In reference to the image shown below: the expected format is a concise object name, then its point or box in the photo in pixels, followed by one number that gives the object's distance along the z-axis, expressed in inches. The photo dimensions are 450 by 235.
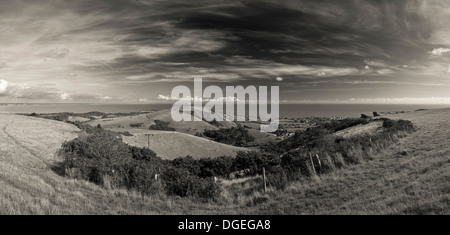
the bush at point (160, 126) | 5098.9
